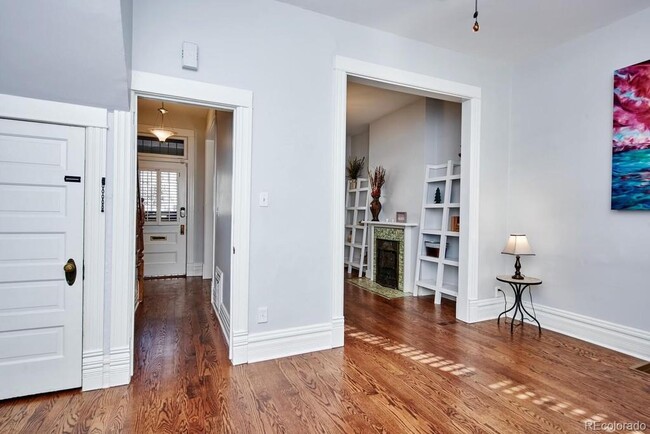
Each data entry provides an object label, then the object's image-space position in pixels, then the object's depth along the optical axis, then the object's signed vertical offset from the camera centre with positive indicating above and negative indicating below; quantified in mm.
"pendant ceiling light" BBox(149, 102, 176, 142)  5467 +1235
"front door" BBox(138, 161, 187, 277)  6094 -151
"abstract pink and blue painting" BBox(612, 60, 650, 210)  2857 +685
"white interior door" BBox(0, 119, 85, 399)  2105 -310
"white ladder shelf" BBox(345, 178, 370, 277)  6523 -205
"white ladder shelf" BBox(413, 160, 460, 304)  4590 -273
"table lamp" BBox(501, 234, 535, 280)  3470 -326
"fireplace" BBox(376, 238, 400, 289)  5363 -804
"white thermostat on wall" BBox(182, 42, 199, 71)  2482 +1118
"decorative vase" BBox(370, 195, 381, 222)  5953 +86
